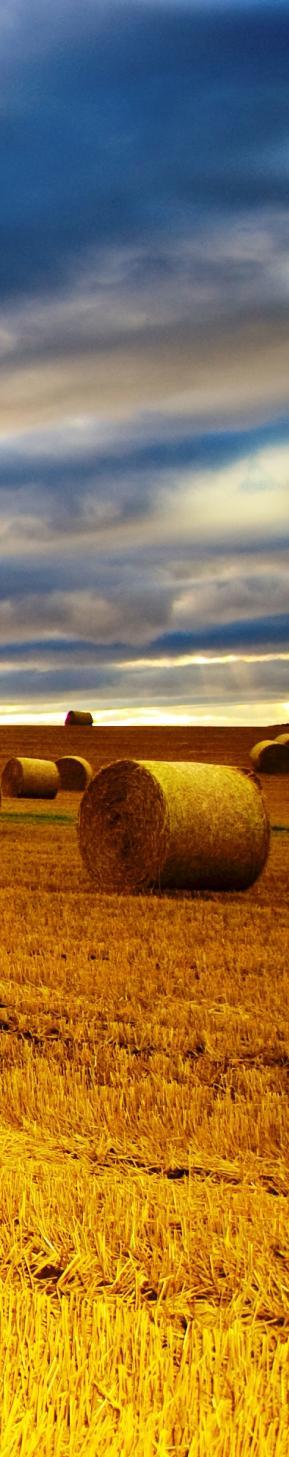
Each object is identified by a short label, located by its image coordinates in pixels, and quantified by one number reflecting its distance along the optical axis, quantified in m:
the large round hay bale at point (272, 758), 39.50
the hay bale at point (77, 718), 61.16
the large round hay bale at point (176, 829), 12.74
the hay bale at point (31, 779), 30.31
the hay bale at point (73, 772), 34.56
